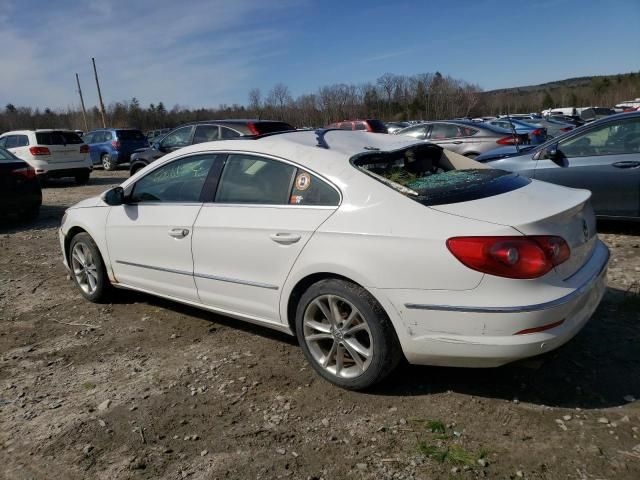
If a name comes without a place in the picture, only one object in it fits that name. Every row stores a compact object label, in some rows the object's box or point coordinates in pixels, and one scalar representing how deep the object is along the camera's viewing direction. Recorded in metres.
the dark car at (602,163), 5.96
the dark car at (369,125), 17.25
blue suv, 19.30
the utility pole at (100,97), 41.34
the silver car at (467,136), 11.70
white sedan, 2.60
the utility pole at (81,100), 48.43
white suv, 14.21
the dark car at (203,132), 10.27
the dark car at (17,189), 8.70
